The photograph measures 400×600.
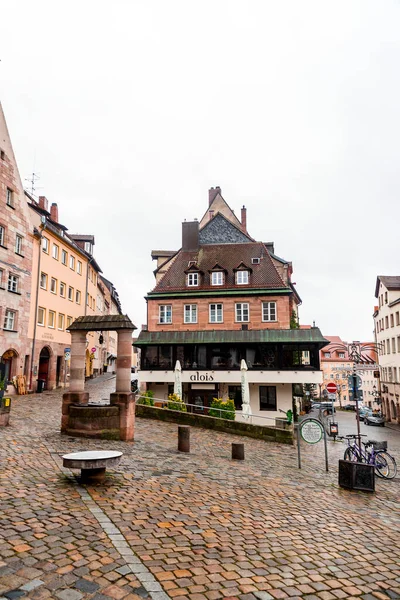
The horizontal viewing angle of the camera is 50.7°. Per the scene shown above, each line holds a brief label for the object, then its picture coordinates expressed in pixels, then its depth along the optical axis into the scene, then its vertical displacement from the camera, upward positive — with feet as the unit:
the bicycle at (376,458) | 42.52 -8.77
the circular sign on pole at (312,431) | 41.24 -5.75
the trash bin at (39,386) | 97.60 -2.92
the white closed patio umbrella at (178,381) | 80.61 -1.66
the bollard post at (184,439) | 45.47 -7.10
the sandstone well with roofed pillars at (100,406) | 45.65 -2.78
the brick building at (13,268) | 90.68 +23.37
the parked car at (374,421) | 143.41 -16.79
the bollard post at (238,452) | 44.88 -8.40
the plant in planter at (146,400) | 82.51 -5.50
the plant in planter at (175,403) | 74.84 -5.55
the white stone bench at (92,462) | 27.04 -5.71
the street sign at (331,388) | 50.69 -1.98
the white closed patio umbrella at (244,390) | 78.48 -3.44
